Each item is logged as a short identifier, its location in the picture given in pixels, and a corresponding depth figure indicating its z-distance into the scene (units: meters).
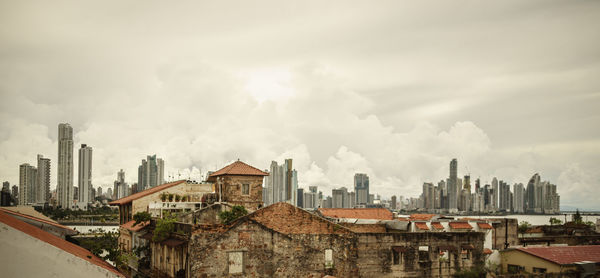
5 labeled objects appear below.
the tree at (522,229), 58.79
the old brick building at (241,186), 40.00
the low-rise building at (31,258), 11.20
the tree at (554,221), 72.19
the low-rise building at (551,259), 32.38
